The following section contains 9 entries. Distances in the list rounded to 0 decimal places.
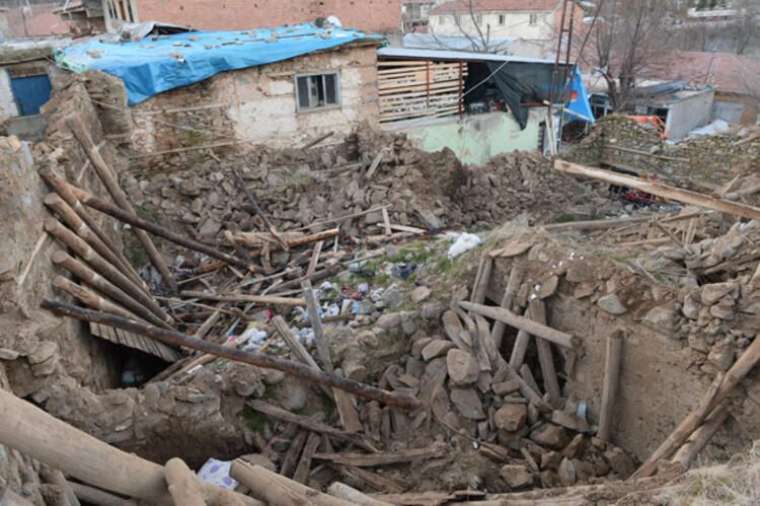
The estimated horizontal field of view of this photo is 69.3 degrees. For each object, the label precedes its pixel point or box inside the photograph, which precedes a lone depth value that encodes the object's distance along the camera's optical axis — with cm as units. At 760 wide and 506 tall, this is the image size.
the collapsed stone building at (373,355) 538
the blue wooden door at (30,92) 1672
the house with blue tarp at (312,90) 1226
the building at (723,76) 2675
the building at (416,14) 4628
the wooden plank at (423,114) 1544
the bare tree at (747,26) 3682
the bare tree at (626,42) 2680
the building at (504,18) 3806
